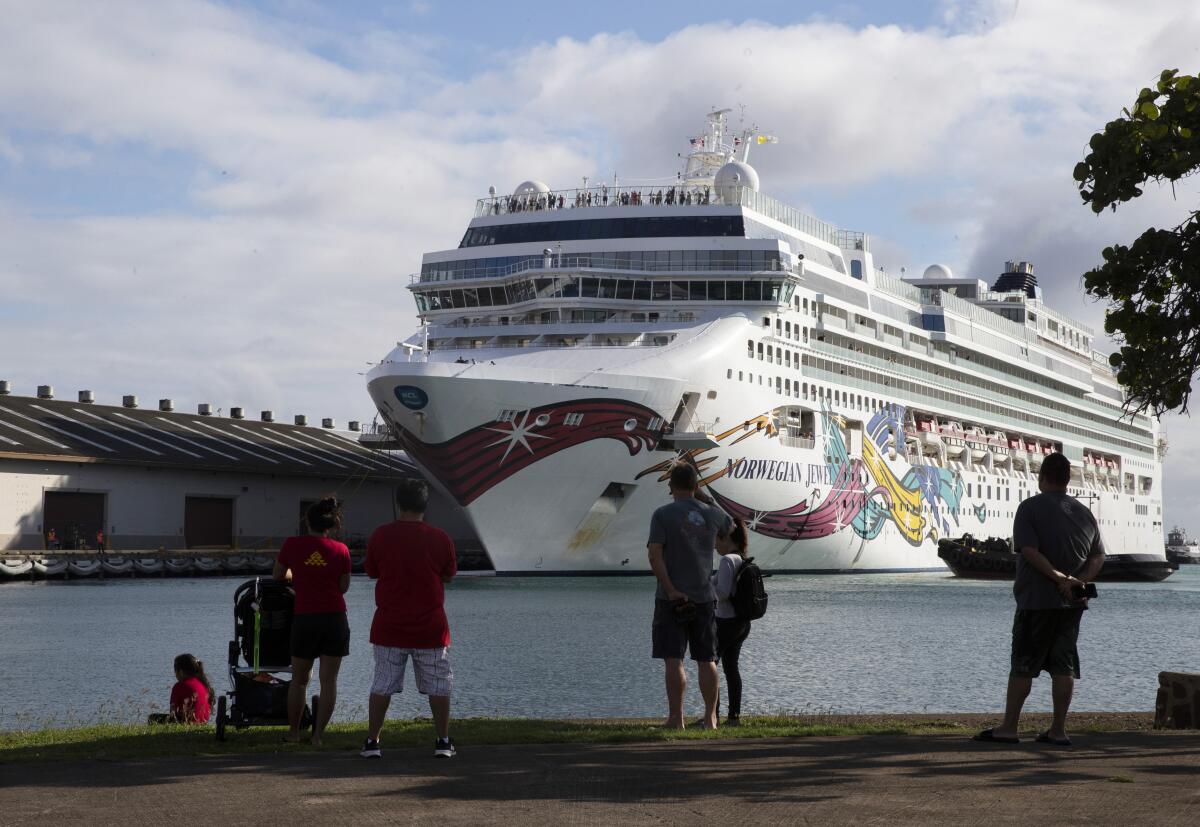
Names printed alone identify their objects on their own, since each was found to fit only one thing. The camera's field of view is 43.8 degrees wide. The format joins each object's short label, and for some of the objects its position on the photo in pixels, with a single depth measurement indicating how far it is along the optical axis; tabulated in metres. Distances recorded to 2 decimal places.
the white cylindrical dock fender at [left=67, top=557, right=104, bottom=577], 51.53
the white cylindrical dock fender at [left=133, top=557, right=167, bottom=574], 53.62
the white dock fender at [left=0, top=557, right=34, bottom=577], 49.16
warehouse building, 55.97
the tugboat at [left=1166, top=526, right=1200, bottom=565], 170.12
